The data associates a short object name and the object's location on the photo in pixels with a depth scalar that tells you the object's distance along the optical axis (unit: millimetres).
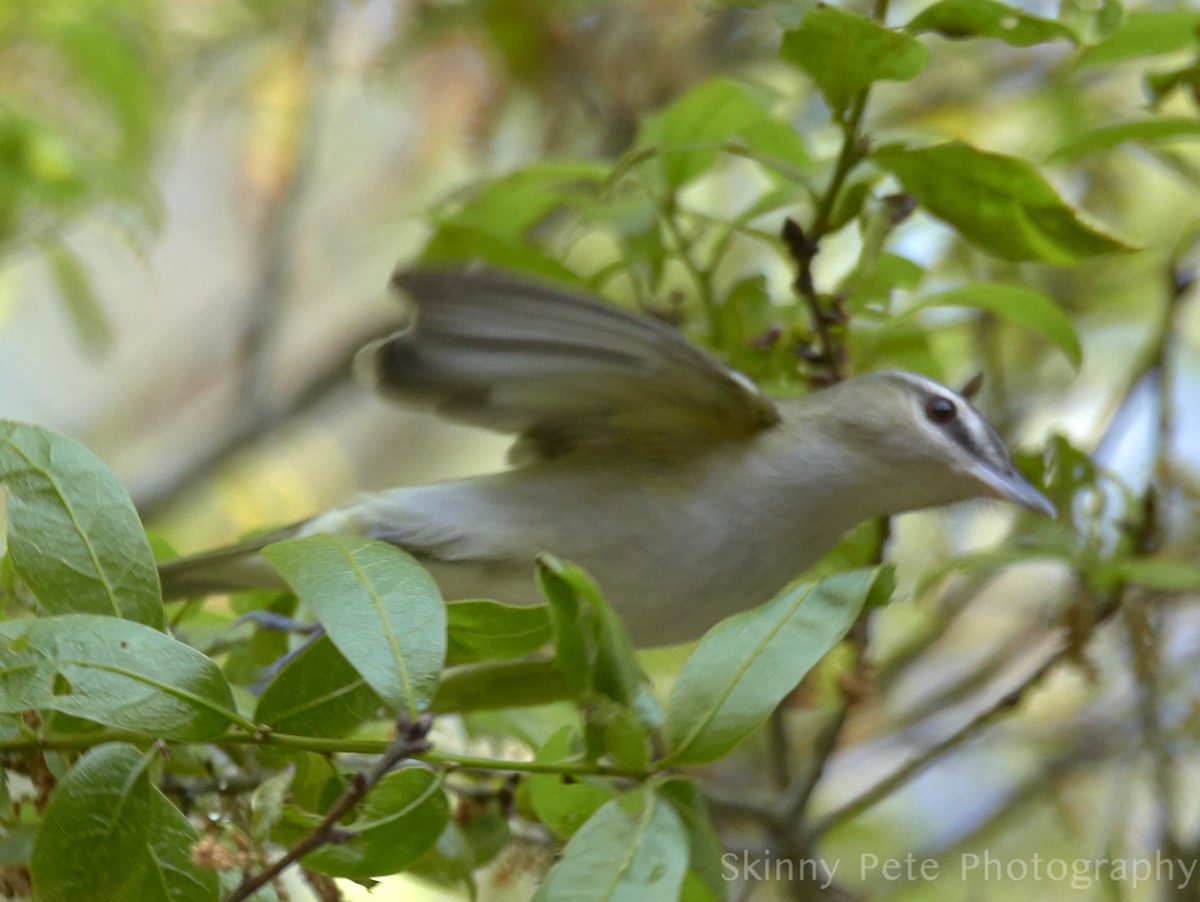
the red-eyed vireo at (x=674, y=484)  2450
